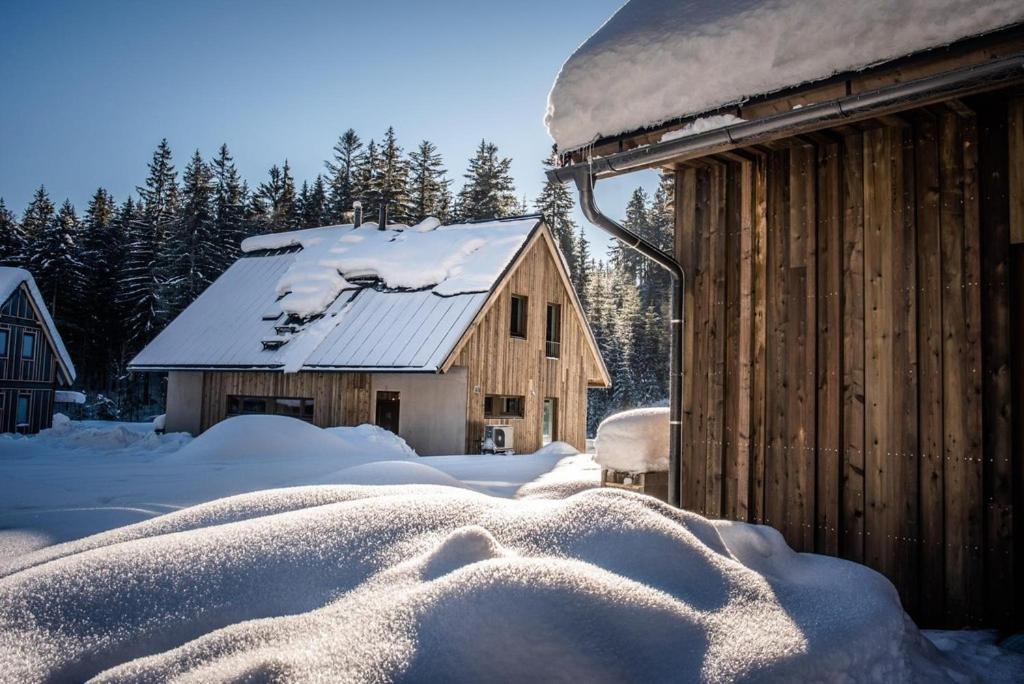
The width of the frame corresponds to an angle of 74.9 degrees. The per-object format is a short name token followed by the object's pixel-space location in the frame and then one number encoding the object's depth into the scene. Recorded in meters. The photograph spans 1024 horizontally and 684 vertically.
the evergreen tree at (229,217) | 40.62
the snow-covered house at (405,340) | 17.31
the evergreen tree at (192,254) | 37.97
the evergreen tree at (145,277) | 38.22
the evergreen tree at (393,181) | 41.78
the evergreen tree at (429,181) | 46.12
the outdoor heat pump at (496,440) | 17.42
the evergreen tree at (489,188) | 42.56
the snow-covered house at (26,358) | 25.73
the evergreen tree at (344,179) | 44.22
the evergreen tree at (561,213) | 45.91
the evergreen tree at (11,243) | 39.06
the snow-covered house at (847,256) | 3.87
